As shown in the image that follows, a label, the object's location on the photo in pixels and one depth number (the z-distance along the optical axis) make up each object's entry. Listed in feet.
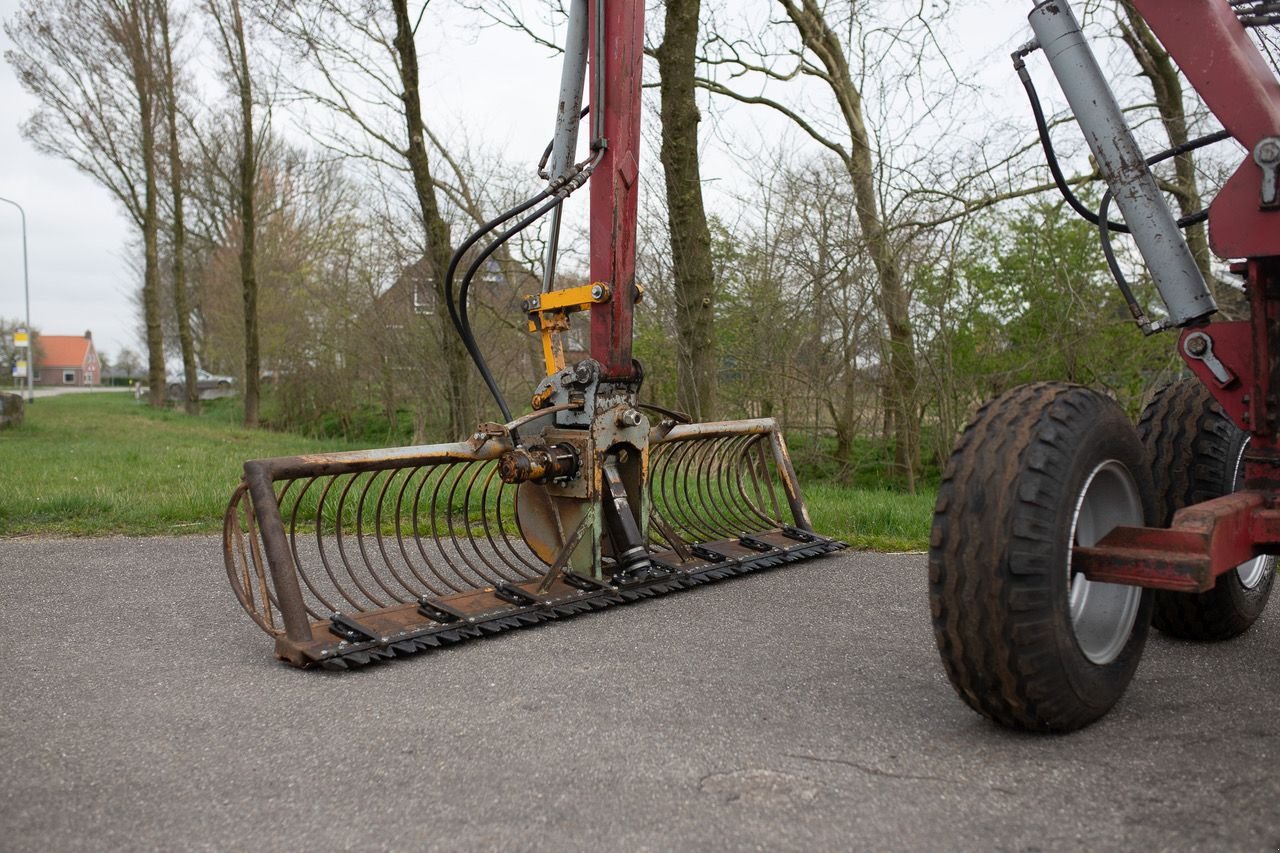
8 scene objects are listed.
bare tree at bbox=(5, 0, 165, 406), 70.18
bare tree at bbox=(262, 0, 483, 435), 39.27
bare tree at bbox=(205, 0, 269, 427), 62.59
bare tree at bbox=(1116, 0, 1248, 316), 31.73
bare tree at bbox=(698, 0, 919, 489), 33.27
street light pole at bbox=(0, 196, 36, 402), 120.26
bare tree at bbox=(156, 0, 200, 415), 72.69
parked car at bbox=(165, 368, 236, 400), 136.65
